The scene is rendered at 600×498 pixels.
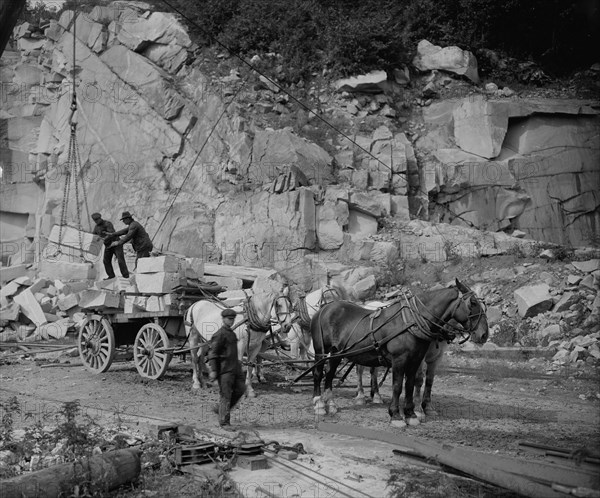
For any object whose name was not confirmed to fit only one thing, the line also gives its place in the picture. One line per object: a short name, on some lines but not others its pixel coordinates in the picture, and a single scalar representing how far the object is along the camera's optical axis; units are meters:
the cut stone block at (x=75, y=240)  26.47
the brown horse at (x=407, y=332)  10.63
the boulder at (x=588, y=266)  19.70
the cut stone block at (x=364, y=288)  22.09
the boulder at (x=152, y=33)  30.05
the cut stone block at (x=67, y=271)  24.11
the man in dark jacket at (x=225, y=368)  10.09
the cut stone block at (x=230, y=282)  20.10
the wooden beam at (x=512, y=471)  6.54
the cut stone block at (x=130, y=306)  14.87
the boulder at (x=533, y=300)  18.98
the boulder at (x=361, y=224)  24.45
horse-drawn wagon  14.34
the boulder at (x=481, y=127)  26.92
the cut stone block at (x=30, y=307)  22.00
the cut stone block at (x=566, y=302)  18.66
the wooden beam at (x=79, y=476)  6.69
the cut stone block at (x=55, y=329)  20.84
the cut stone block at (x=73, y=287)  22.25
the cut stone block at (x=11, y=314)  22.34
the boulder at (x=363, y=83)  28.58
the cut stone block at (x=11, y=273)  26.41
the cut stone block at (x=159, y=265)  14.68
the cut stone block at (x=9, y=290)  23.95
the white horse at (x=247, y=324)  13.35
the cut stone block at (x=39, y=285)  23.11
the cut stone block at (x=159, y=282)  14.64
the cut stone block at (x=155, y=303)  14.65
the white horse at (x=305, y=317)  13.82
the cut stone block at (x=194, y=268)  15.36
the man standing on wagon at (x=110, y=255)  16.78
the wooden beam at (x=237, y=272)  21.69
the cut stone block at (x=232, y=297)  15.04
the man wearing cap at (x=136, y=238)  16.59
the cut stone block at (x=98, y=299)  14.76
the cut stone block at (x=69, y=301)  19.68
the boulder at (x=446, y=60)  29.52
